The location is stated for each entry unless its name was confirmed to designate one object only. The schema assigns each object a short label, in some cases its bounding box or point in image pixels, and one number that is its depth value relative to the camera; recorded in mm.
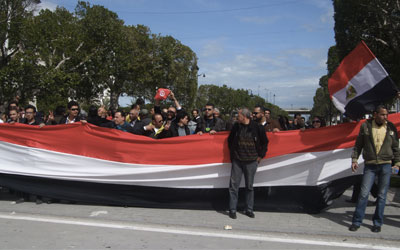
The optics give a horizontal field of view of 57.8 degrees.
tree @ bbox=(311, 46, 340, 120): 42325
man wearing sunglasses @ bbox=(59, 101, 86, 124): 7371
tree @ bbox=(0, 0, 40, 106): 20375
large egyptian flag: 5984
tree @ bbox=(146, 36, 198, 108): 35531
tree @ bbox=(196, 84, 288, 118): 79750
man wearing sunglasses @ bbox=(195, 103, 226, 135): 7559
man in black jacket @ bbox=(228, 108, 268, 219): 5844
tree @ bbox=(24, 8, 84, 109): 21641
